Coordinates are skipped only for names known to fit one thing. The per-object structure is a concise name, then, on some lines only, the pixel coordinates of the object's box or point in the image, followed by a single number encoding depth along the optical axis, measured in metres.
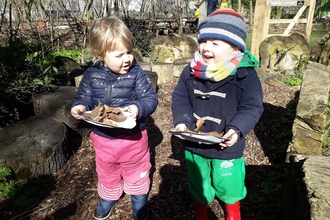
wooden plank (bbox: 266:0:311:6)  6.76
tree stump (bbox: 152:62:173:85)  5.80
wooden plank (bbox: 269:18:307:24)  7.12
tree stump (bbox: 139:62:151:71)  5.61
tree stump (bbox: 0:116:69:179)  2.73
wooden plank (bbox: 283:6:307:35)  7.09
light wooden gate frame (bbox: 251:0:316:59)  6.86
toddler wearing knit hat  1.68
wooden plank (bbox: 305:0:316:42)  7.04
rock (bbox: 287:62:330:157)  2.69
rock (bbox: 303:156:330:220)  1.35
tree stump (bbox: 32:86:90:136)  3.55
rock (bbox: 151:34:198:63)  7.38
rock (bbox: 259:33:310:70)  6.53
